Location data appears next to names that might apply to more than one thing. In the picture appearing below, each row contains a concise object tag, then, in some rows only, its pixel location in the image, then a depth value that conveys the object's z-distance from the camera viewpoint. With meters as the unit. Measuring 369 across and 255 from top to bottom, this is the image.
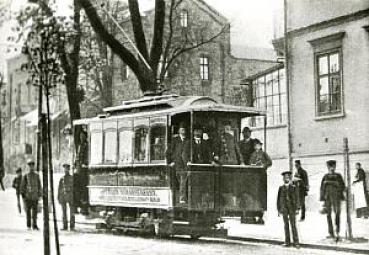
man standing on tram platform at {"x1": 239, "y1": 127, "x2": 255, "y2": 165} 12.88
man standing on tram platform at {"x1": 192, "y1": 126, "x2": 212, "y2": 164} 12.31
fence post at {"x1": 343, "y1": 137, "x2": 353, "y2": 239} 11.16
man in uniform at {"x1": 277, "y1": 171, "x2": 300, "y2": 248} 11.55
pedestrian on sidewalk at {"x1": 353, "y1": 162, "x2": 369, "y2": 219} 13.58
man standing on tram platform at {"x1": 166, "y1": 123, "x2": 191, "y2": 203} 12.26
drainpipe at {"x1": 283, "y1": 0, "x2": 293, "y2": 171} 16.92
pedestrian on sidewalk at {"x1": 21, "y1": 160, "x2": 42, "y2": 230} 14.89
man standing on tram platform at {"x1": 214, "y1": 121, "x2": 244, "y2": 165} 12.59
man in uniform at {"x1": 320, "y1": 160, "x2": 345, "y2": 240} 11.84
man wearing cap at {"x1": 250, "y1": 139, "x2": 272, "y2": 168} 12.76
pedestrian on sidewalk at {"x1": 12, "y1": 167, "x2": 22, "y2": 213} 17.21
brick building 22.76
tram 12.27
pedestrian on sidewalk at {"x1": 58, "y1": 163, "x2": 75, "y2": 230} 15.01
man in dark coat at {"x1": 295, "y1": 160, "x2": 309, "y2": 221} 15.15
